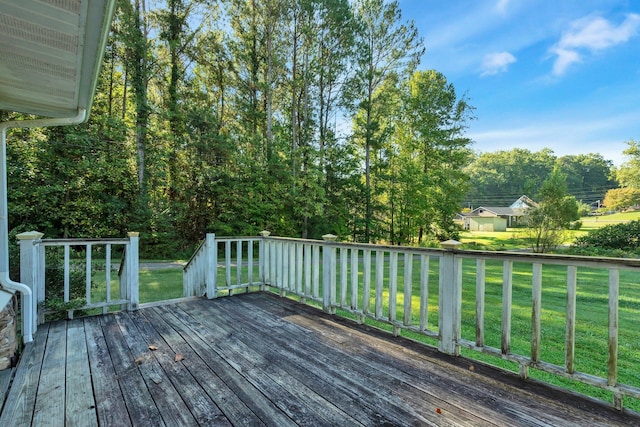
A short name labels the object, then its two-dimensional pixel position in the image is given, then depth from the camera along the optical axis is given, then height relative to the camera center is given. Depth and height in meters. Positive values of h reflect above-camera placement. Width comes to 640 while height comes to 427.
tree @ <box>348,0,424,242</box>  12.09 +6.78
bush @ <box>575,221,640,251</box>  13.33 -1.07
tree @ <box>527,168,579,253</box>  12.27 +0.06
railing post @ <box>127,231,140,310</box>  3.45 -0.71
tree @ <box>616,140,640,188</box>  22.19 +3.96
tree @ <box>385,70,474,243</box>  13.75 +2.85
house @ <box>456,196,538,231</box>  33.88 -0.49
